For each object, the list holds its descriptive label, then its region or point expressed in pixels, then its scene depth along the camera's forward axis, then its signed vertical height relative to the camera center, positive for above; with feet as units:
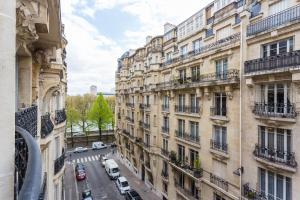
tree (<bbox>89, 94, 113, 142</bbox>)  175.11 -11.36
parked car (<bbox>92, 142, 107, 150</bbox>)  170.15 -36.68
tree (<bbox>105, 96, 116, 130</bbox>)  261.54 -2.88
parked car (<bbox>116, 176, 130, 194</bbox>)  96.01 -39.11
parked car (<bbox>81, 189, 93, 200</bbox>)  85.45 -38.47
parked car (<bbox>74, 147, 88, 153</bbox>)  161.07 -37.62
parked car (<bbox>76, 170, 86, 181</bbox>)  108.78 -38.18
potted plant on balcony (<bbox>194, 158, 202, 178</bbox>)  63.15 -20.81
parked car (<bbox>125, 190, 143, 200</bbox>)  84.19 -37.99
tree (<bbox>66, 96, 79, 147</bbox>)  171.14 -14.03
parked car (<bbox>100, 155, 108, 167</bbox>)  131.21 -38.16
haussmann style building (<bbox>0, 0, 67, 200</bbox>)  10.05 +1.30
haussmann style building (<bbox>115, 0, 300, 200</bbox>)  40.29 -1.20
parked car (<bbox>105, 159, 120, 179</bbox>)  112.27 -37.62
